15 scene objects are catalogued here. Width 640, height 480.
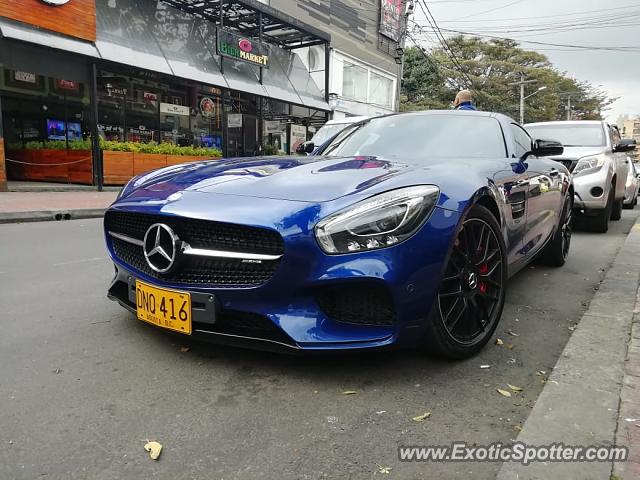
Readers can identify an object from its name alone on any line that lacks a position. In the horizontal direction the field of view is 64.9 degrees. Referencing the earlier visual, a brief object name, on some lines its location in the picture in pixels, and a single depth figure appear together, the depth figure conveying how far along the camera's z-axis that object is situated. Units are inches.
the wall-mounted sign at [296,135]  844.6
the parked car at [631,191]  431.5
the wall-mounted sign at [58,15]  433.1
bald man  226.7
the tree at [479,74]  1508.4
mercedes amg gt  82.0
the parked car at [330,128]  424.5
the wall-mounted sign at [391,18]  1044.5
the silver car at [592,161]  265.9
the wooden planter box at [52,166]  536.1
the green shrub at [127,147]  536.4
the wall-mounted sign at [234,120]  721.6
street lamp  1403.1
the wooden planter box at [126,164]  529.3
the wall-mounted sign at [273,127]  818.8
